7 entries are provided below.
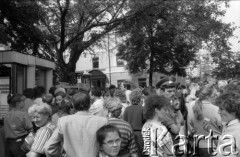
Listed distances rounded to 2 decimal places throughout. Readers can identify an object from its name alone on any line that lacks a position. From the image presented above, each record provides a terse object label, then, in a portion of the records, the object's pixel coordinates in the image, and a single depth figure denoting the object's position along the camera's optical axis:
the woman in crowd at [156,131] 3.77
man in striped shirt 4.00
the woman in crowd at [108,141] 3.43
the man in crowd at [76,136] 3.69
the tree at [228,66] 25.24
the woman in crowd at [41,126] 3.84
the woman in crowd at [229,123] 2.80
